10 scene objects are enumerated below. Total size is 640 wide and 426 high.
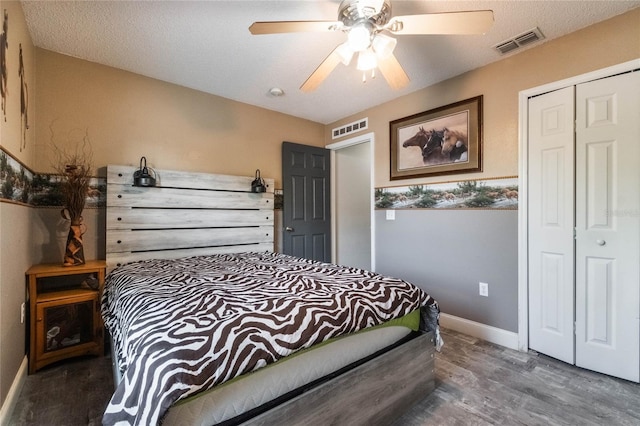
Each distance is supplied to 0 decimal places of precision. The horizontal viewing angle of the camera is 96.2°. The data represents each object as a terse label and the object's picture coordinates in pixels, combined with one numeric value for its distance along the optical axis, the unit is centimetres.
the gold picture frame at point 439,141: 270
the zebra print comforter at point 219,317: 92
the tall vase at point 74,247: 223
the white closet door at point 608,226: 192
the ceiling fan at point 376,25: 148
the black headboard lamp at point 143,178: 256
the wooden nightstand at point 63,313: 200
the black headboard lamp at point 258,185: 335
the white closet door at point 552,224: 218
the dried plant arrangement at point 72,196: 224
